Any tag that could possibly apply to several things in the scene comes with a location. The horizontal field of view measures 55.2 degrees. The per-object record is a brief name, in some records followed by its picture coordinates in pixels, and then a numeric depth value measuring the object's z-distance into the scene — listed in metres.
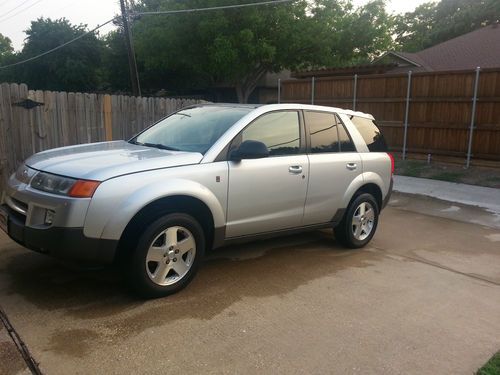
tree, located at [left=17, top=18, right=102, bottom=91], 37.91
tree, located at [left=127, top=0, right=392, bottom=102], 24.31
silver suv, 3.71
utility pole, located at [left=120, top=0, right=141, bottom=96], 20.28
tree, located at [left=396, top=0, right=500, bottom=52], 34.19
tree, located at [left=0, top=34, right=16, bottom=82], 44.19
